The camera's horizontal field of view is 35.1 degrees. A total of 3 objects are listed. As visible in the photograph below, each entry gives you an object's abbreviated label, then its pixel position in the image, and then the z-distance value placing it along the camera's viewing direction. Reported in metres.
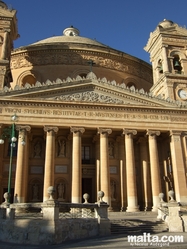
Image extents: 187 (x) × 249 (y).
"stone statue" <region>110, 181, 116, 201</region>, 24.75
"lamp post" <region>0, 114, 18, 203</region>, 17.20
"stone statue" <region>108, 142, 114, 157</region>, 25.91
